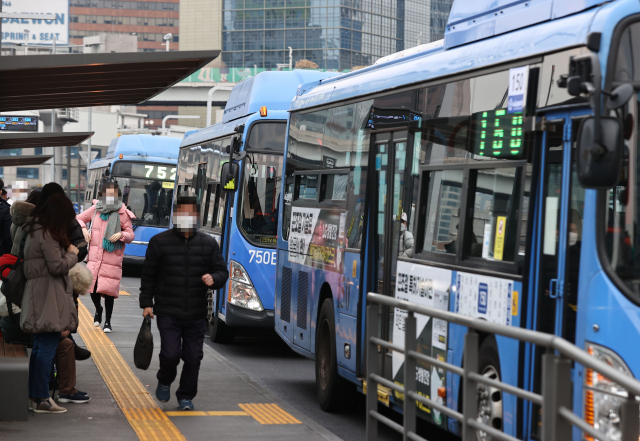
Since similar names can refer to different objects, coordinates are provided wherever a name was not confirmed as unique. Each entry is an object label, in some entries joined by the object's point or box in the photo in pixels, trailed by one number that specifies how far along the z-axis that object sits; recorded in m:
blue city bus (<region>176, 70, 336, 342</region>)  21.17
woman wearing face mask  21.79
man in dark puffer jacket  13.79
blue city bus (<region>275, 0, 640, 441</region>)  8.59
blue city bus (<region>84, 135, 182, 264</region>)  43.18
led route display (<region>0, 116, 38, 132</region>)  68.55
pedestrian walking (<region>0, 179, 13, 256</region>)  16.95
